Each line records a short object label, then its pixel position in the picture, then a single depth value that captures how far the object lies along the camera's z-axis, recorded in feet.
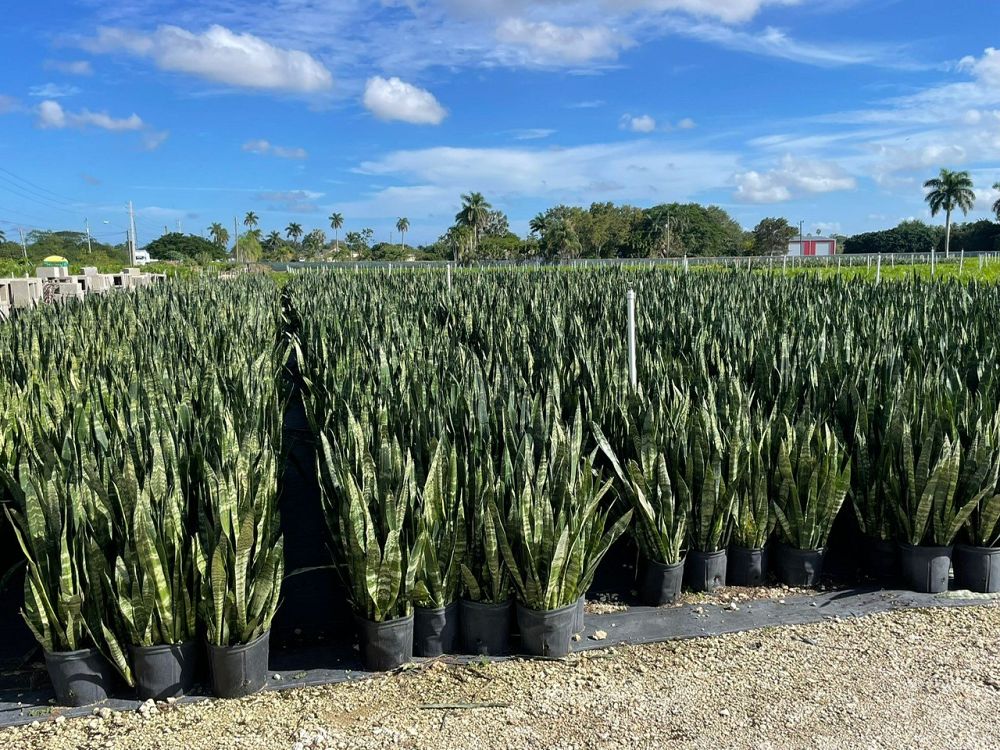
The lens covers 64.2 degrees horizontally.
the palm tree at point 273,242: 338.95
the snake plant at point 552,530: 9.31
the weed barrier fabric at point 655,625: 8.80
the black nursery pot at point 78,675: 8.57
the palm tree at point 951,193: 232.32
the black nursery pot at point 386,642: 9.20
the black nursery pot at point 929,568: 11.30
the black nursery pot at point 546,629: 9.46
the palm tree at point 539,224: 258.37
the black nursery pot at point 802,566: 11.59
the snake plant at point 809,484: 11.24
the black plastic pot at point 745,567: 11.62
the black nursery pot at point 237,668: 8.61
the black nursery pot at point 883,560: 11.78
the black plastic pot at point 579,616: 9.91
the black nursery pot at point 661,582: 10.96
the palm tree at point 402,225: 391.77
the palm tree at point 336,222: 367.25
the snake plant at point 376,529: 8.91
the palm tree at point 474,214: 256.32
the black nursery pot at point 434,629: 9.57
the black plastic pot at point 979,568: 11.25
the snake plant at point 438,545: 9.27
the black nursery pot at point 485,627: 9.64
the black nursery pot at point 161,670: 8.63
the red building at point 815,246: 259.80
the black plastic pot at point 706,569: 11.38
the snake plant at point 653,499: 10.75
